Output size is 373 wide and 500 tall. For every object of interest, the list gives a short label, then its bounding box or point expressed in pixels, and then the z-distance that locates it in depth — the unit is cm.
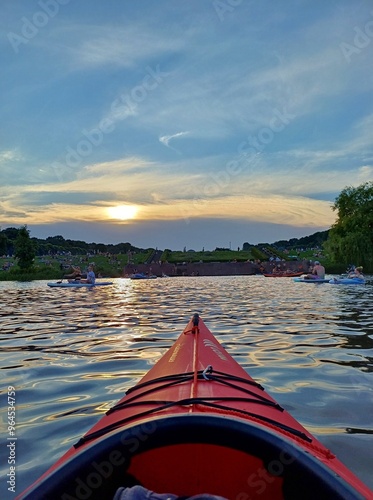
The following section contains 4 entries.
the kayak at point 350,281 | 2653
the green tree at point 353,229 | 4109
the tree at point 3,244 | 9744
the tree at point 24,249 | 5922
